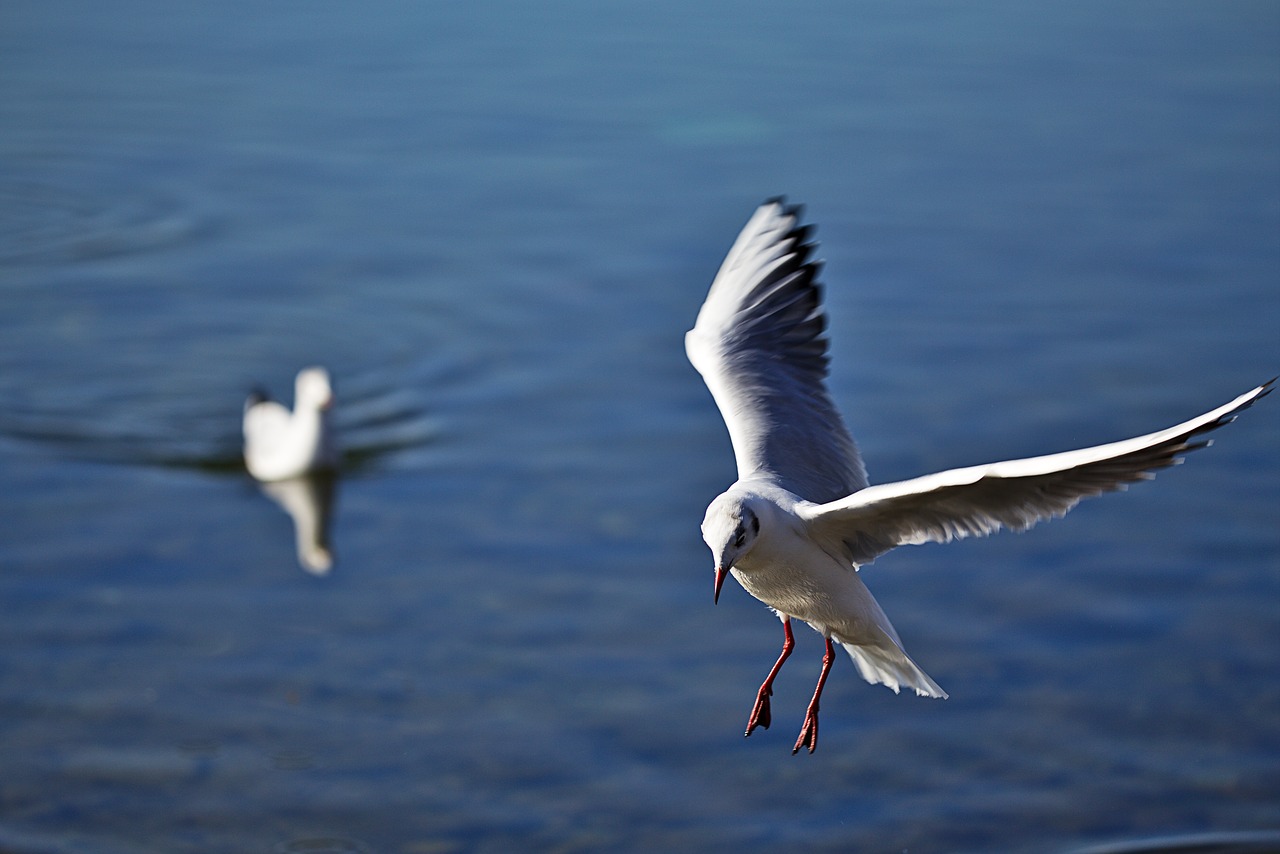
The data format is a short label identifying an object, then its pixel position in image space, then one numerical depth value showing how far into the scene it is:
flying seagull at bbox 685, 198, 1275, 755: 9.84
